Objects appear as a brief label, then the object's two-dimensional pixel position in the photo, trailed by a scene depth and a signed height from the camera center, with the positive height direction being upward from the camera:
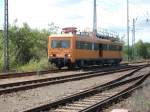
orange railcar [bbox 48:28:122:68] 35.84 +0.35
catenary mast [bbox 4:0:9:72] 31.53 +0.83
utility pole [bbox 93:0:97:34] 49.75 +3.36
